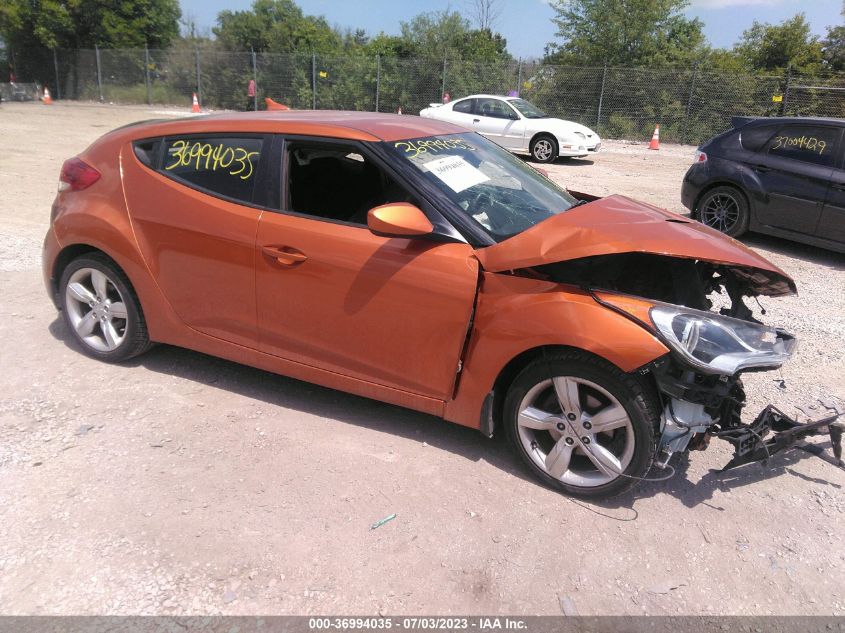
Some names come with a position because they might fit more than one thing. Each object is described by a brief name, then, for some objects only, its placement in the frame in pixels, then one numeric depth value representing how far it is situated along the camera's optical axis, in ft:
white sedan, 50.24
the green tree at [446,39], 100.07
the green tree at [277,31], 116.16
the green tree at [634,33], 84.79
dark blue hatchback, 23.76
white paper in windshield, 10.82
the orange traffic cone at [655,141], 67.72
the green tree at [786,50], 80.23
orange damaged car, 9.10
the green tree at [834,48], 80.18
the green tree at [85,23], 108.47
